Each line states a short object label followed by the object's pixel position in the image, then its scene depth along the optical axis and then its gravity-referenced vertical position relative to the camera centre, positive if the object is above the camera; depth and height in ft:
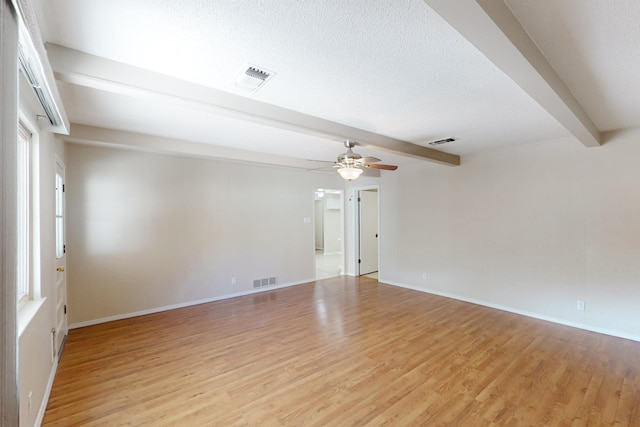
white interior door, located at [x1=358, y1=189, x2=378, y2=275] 22.61 -1.63
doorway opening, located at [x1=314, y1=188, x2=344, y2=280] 34.14 -1.71
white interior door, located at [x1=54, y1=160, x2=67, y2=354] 10.18 -2.01
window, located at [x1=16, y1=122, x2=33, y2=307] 6.91 -0.13
